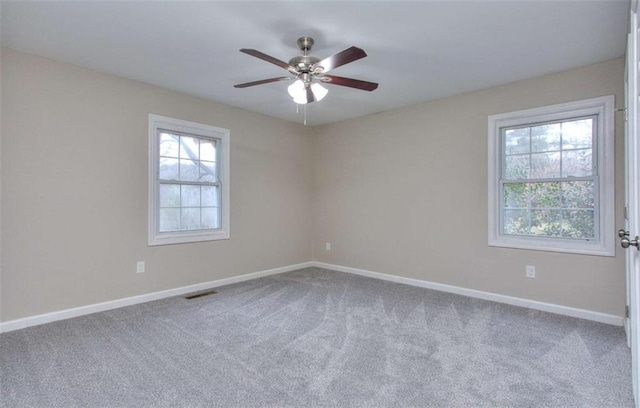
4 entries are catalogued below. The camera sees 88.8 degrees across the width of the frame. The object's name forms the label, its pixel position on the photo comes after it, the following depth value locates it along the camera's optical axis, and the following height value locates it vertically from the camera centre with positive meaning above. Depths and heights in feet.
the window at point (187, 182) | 12.46 +0.94
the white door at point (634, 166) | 5.08 +0.66
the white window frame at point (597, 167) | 9.91 +1.08
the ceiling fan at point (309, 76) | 7.98 +3.42
